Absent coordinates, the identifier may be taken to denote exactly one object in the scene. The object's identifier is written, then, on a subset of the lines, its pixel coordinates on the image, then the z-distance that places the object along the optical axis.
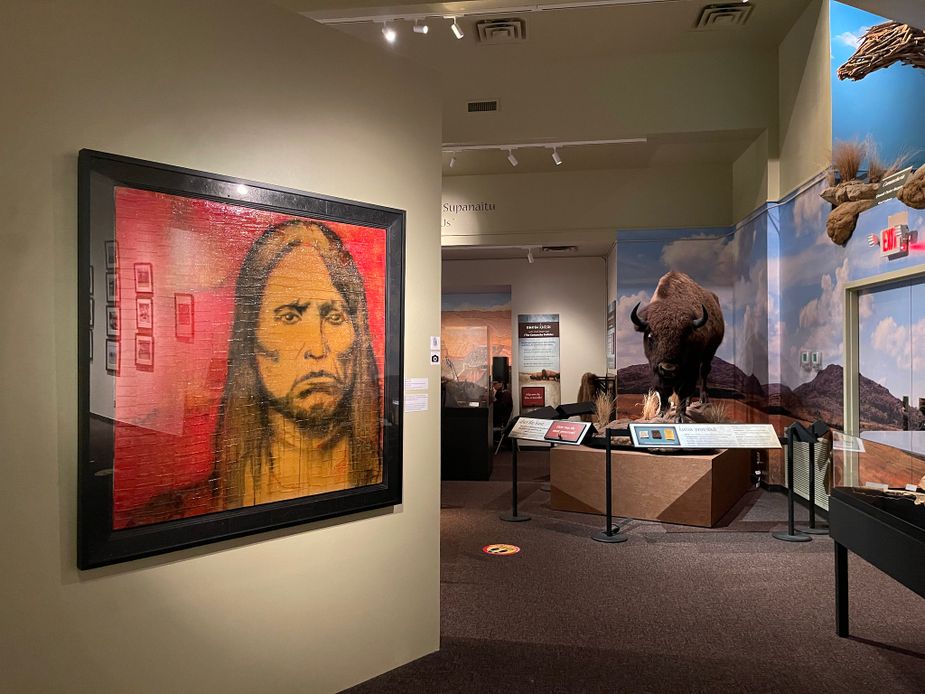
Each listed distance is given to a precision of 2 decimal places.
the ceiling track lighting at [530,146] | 7.87
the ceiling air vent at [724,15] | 6.46
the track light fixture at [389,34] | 5.95
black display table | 2.68
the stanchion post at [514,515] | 6.32
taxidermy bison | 8.69
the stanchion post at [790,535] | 5.54
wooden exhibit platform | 6.01
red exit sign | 5.06
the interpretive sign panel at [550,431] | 6.02
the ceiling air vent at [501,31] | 6.82
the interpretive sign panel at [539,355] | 11.87
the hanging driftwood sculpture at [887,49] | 4.57
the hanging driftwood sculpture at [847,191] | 5.65
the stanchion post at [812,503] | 5.75
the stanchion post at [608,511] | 5.57
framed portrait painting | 2.30
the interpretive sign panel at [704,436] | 5.58
